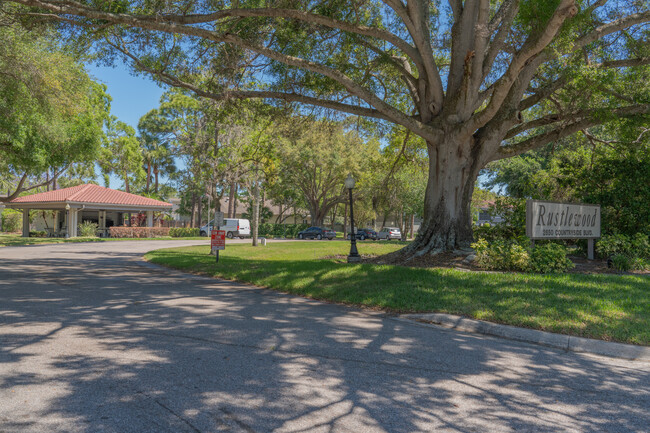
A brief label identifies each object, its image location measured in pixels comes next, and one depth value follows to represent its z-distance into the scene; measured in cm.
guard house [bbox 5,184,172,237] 3641
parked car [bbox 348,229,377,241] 4553
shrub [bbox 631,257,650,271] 1152
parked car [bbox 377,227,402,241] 4806
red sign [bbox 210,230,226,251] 1605
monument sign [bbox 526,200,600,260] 1150
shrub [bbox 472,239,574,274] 1059
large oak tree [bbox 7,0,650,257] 1076
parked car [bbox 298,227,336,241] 4500
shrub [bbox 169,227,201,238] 4384
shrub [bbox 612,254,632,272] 1145
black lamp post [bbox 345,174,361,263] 1403
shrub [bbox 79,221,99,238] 3797
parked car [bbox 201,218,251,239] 4441
